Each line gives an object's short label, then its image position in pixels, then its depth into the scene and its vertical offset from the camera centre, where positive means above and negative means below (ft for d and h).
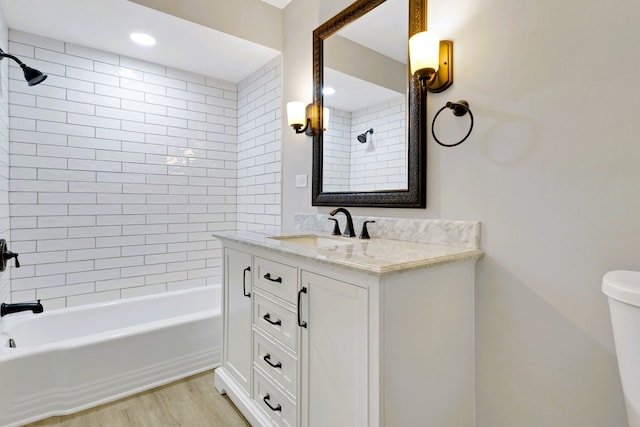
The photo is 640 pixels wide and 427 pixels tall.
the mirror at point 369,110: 5.15 +1.87
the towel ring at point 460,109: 4.46 +1.48
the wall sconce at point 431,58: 4.42 +2.20
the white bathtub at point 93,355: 5.49 -2.83
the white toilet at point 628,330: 2.65 -0.99
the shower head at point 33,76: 6.04 +2.59
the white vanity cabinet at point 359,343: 3.31 -1.56
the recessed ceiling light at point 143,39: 7.47 +4.13
